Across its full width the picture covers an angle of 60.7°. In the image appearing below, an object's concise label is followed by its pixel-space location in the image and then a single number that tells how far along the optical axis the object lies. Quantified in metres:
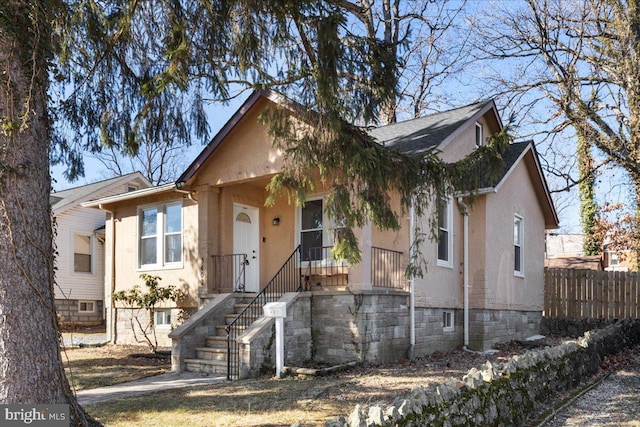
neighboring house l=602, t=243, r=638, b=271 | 19.88
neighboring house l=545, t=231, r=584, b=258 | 42.91
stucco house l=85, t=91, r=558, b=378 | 9.97
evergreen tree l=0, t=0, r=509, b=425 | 4.95
